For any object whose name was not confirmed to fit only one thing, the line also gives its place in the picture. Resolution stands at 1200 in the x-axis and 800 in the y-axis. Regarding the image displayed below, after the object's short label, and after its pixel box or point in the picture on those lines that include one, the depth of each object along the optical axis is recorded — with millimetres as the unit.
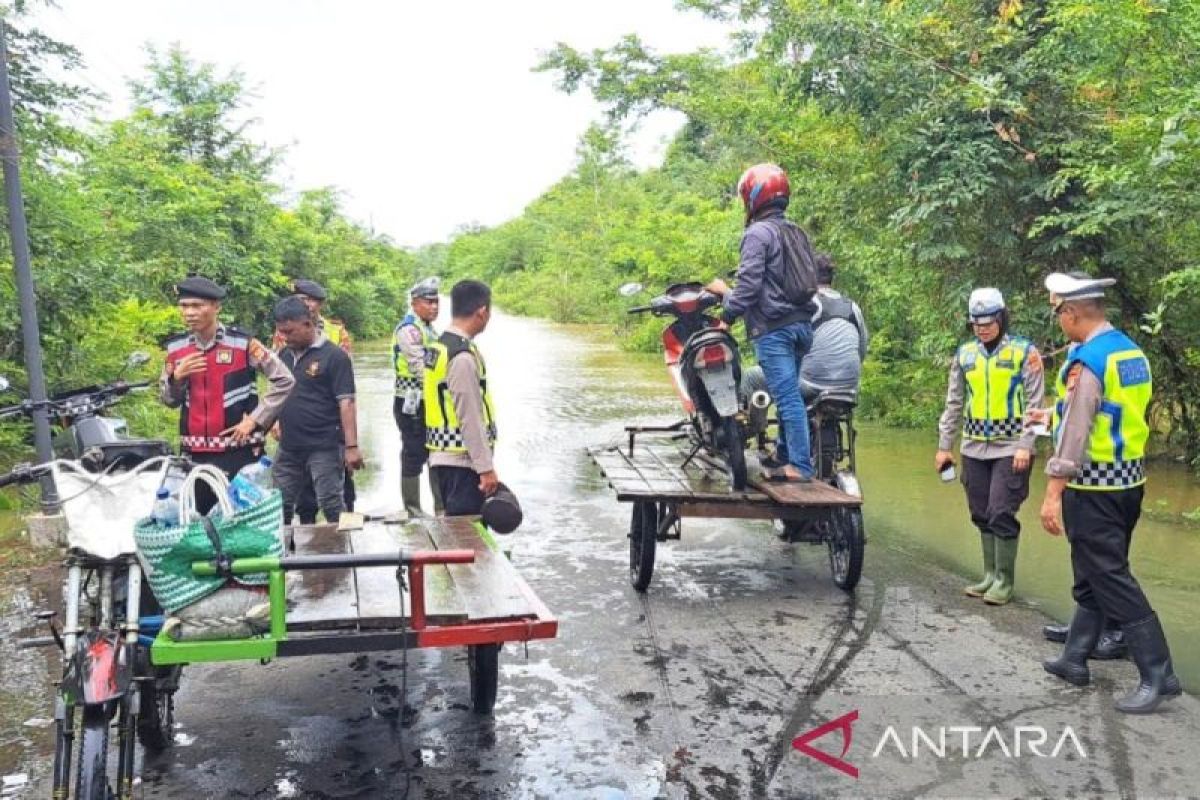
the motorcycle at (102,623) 2885
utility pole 6570
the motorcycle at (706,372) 5676
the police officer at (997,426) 5504
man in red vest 5125
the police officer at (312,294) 7149
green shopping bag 2973
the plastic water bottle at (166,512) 3079
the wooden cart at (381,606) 2998
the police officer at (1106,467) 4207
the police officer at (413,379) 7031
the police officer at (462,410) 4555
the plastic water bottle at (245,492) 3406
